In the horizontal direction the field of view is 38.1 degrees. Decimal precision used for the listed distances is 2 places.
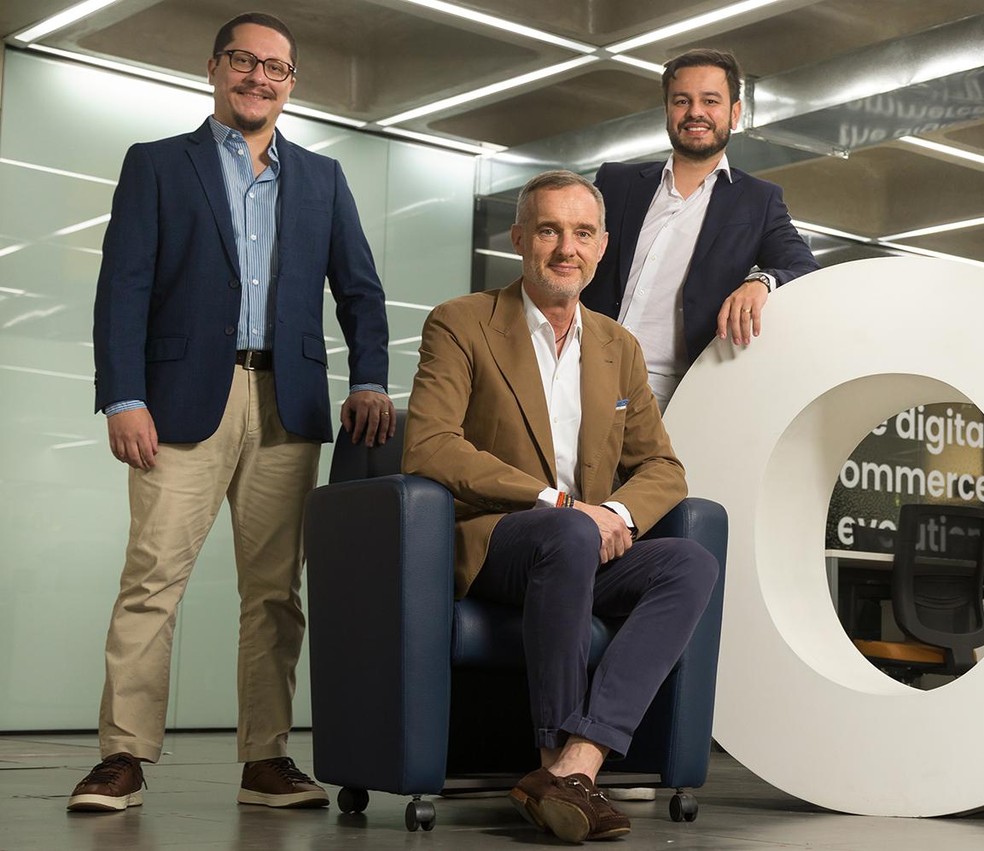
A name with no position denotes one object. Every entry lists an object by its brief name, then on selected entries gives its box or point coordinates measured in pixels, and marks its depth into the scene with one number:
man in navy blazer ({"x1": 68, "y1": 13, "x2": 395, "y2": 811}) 2.93
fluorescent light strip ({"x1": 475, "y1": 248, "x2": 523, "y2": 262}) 6.98
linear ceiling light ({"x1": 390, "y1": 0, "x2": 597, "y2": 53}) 5.54
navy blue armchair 2.54
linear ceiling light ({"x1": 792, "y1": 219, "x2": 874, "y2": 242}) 6.03
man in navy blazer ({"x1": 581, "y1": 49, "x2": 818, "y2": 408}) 3.45
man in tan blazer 2.48
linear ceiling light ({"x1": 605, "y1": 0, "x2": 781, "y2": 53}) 5.33
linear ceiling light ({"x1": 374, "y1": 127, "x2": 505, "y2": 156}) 6.80
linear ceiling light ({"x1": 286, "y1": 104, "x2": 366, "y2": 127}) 6.46
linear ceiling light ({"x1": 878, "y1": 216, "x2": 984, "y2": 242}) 6.09
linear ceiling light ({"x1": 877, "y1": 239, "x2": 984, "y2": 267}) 6.17
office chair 4.73
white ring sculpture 2.96
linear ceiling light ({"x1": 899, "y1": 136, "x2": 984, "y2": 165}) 5.86
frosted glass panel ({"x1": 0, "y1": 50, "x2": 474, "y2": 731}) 5.73
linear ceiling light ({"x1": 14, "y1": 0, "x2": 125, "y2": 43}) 5.45
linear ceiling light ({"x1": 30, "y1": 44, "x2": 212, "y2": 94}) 5.86
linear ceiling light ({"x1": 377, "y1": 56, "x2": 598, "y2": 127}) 5.98
